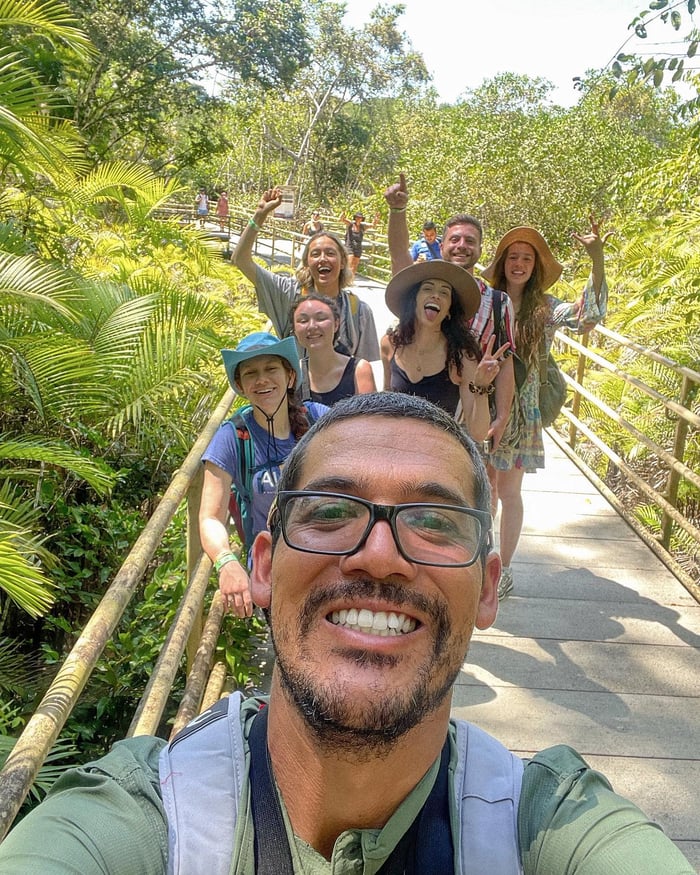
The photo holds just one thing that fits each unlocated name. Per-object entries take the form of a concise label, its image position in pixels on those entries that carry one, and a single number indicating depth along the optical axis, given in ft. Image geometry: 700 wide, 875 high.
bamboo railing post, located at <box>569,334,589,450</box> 24.31
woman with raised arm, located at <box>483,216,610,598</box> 13.34
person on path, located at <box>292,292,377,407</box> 11.78
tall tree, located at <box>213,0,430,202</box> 116.57
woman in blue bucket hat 9.30
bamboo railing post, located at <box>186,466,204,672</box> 10.31
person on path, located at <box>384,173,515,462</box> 12.36
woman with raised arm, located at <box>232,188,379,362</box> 13.69
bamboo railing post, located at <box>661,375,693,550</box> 16.56
